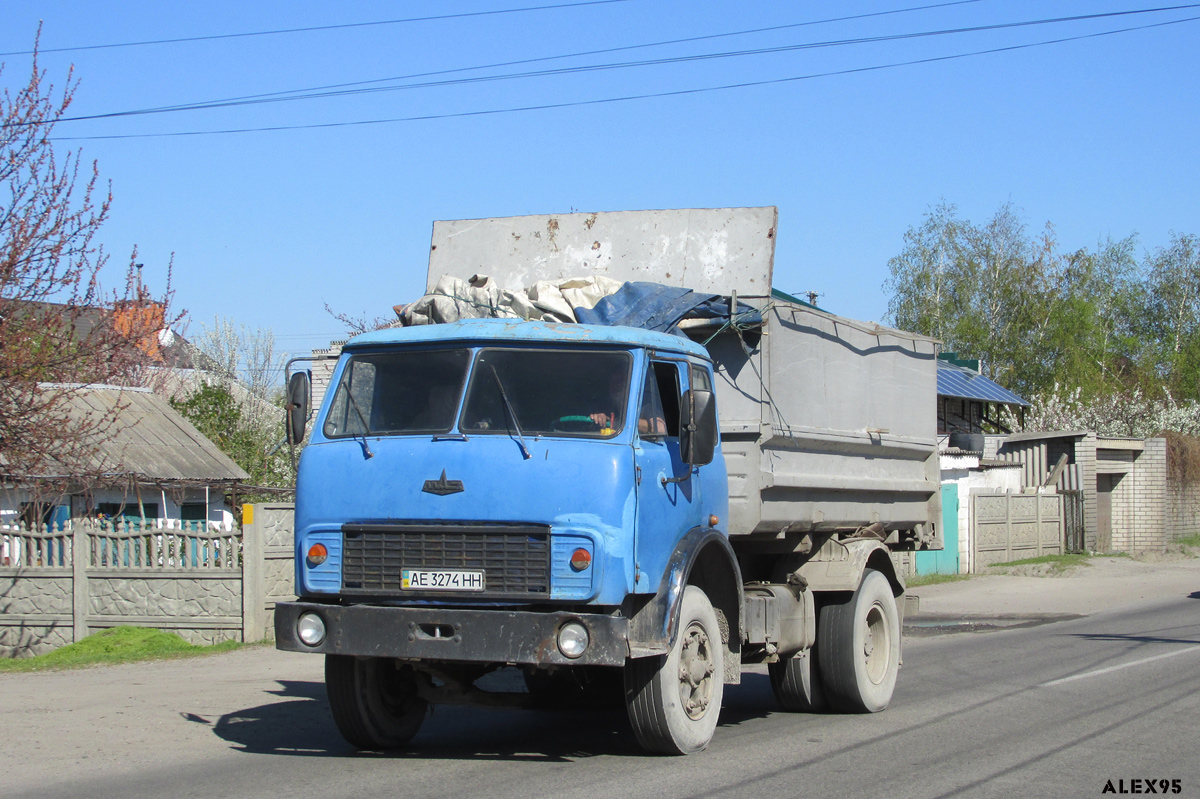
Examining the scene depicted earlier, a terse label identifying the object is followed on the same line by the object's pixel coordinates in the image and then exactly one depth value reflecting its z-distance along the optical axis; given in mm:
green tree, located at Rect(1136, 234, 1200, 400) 53438
